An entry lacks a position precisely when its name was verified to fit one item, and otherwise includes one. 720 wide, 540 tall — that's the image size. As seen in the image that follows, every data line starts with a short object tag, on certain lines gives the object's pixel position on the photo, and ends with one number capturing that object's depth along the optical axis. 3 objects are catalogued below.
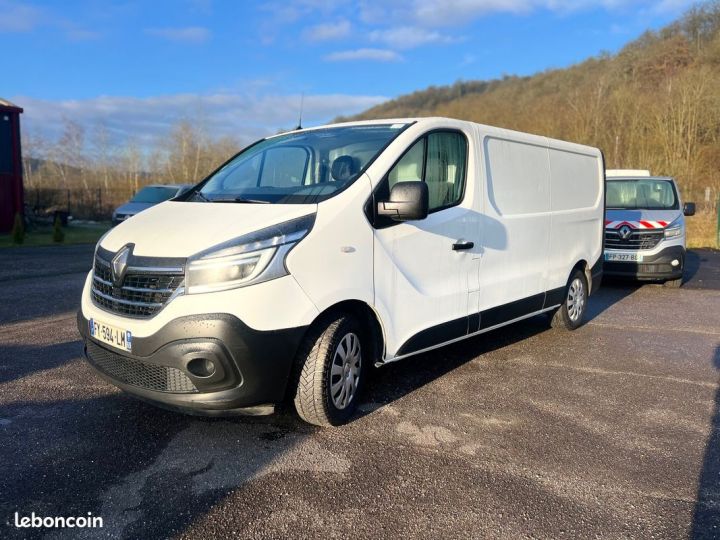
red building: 18.47
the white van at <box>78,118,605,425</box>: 3.04
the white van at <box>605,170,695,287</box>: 9.21
